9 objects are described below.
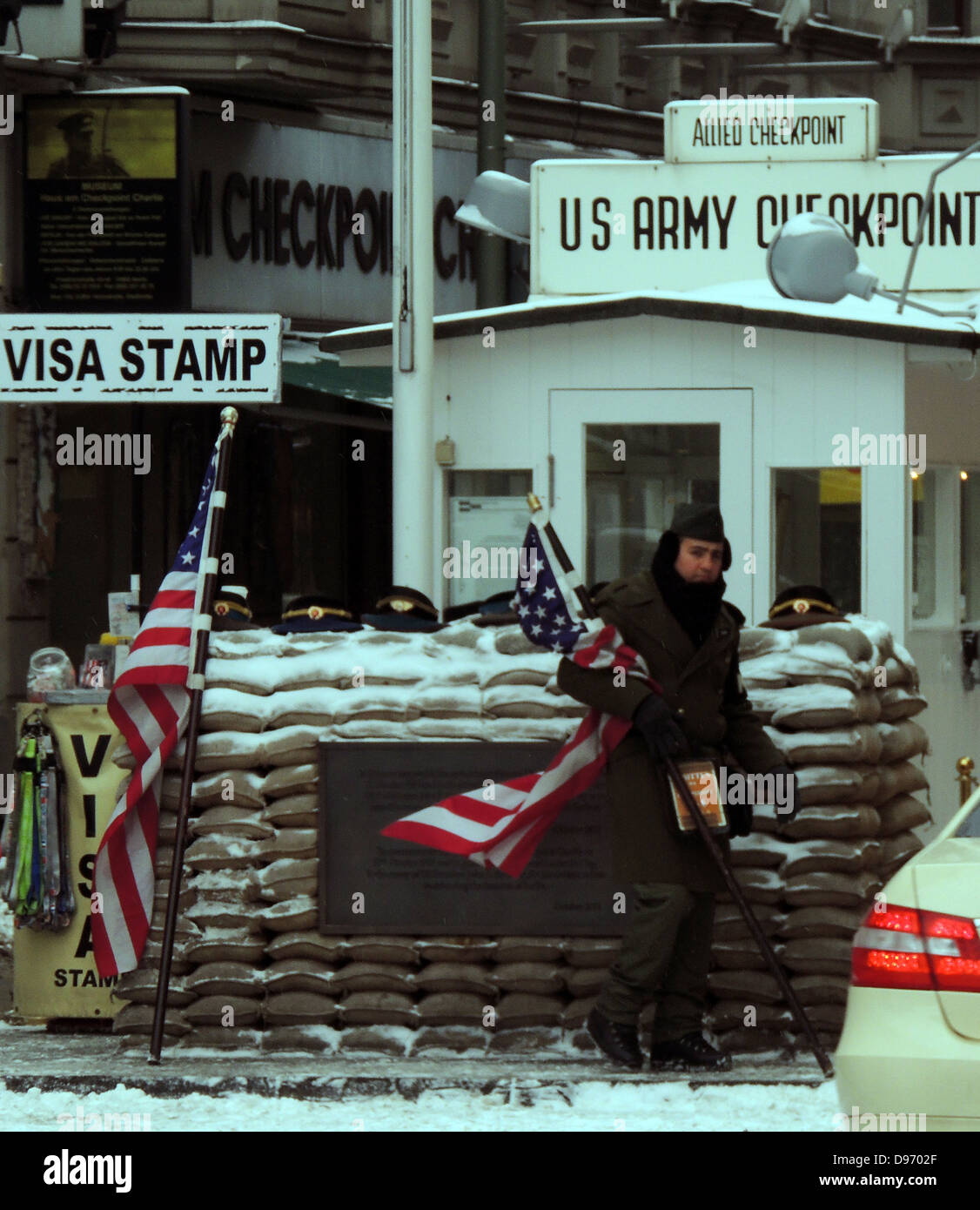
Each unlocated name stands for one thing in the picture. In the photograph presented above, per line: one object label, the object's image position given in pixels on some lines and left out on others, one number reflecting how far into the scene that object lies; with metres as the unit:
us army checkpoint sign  24.75
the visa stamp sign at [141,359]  17.33
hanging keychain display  16.47
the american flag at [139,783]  15.90
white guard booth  21.22
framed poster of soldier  32.06
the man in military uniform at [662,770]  14.62
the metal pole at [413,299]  21.00
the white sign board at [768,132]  24.70
